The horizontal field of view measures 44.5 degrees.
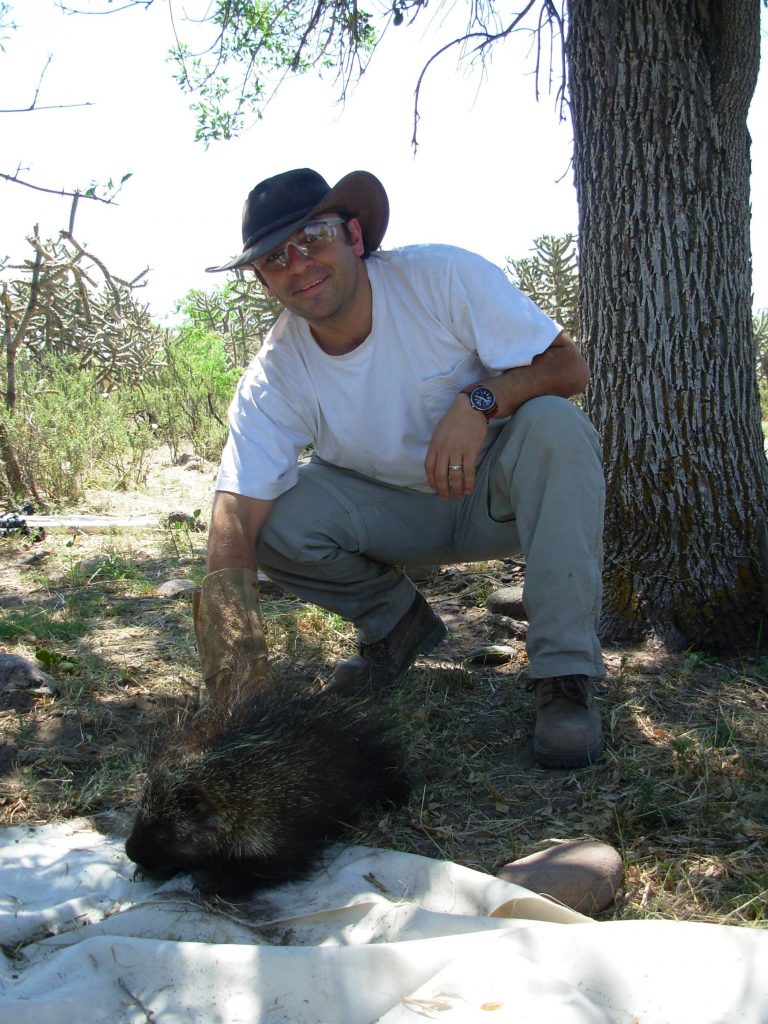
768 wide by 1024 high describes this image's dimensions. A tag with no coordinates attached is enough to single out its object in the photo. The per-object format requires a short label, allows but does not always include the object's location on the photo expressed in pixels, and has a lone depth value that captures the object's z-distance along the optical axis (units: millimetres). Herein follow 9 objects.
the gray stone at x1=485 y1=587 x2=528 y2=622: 4184
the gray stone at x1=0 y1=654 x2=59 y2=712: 3350
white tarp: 1703
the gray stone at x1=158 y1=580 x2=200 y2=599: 4750
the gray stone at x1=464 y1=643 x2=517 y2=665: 3729
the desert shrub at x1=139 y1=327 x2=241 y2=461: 9414
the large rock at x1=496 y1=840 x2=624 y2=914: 2139
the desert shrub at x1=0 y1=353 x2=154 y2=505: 7043
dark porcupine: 2365
